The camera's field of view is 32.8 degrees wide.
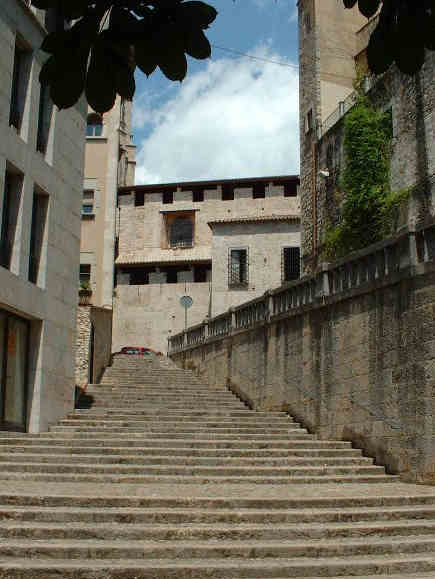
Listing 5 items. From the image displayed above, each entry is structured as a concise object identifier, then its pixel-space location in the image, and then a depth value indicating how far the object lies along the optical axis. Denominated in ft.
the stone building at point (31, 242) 47.96
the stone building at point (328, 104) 73.97
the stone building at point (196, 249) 132.36
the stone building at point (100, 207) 141.90
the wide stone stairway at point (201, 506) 25.08
